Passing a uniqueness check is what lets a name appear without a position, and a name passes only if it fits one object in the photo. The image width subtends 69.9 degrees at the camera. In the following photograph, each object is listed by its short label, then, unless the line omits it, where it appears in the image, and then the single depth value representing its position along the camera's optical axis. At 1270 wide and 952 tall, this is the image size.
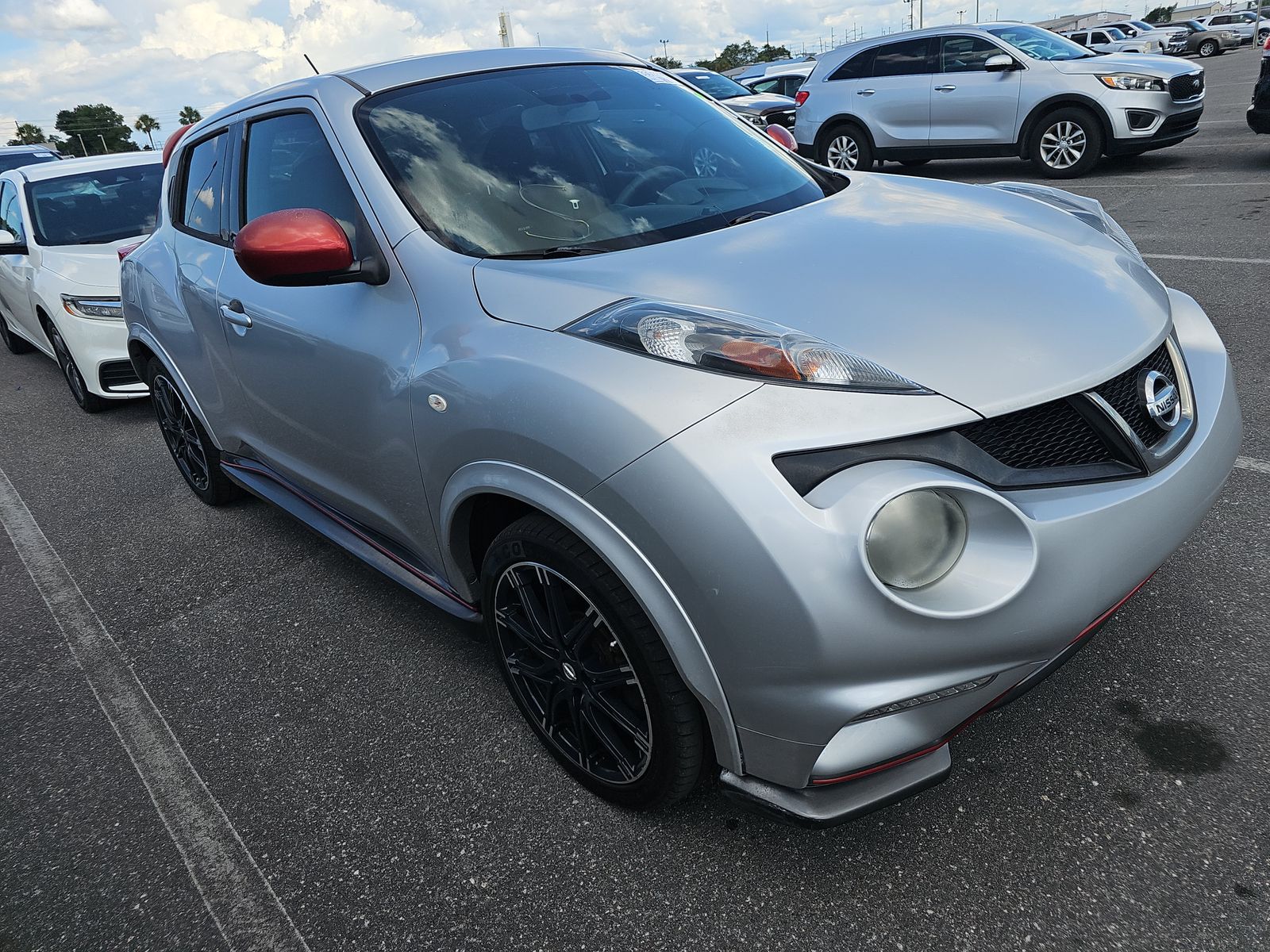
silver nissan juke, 1.56
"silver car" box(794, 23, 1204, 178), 9.32
